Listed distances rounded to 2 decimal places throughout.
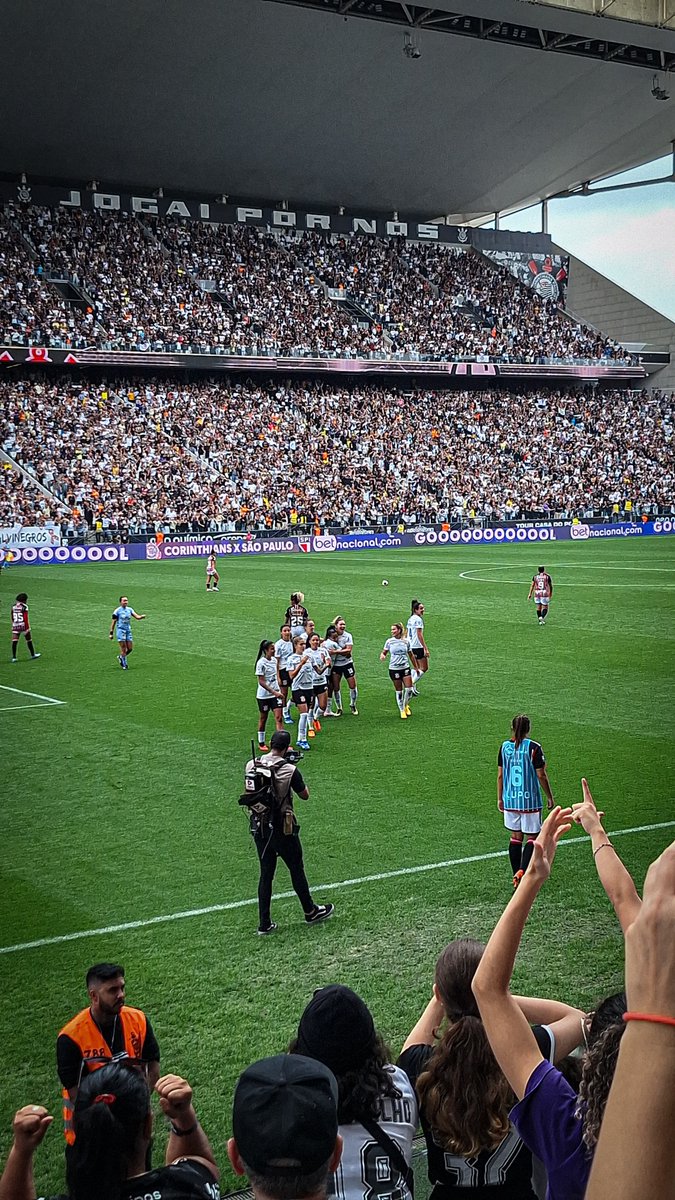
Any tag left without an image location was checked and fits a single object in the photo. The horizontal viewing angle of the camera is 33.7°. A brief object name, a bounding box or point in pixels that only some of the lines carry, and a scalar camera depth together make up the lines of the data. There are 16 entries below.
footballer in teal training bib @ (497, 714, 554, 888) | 10.76
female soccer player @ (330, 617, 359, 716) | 18.44
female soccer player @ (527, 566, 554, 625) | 27.08
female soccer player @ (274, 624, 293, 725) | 17.17
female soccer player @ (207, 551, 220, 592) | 36.47
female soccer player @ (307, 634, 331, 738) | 17.14
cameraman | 9.82
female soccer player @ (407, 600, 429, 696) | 19.48
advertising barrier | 51.22
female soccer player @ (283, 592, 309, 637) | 19.53
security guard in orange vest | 5.91
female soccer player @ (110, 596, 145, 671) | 23.33
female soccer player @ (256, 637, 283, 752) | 16.81
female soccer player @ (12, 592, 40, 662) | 24.70
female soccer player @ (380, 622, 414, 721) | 18.08
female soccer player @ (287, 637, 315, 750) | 16.59
